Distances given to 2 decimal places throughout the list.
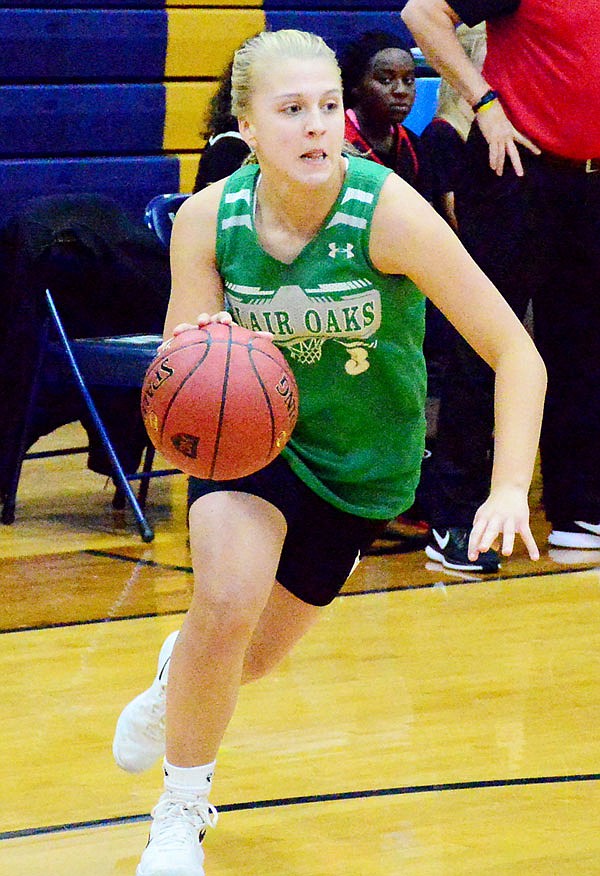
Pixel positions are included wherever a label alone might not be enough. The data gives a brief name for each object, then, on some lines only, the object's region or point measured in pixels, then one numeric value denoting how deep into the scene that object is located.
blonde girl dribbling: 4.59
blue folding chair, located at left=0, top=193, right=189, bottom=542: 9.37
